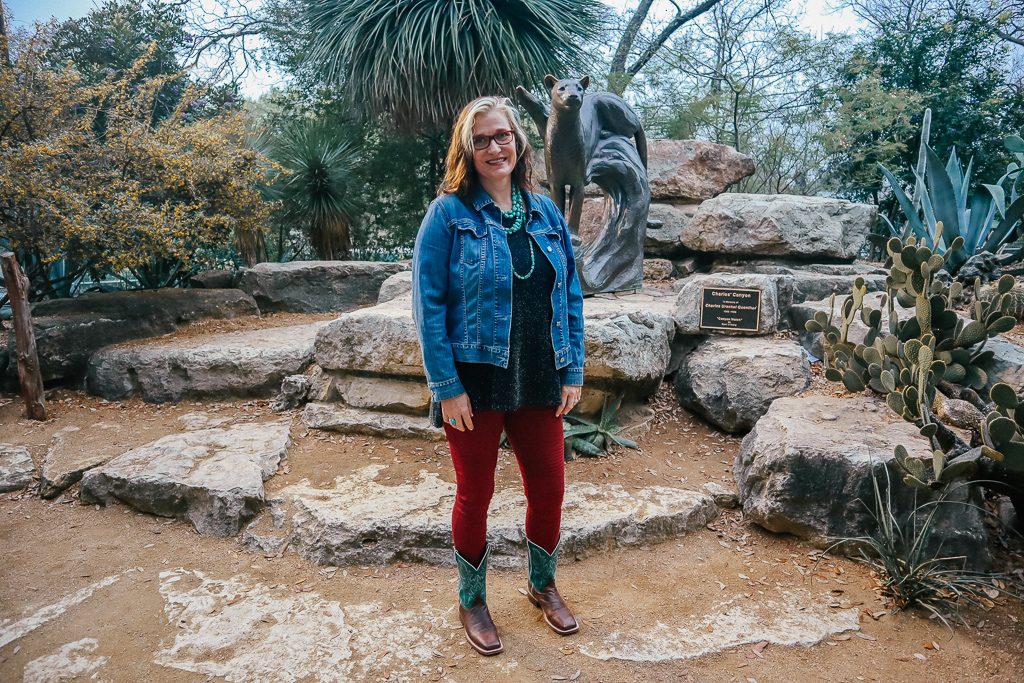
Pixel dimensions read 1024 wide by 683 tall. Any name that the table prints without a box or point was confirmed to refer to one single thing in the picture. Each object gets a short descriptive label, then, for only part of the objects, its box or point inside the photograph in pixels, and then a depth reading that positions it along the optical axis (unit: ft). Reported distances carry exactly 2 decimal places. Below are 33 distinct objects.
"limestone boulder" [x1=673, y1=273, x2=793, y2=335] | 12.96
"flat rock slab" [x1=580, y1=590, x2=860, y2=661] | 6.40
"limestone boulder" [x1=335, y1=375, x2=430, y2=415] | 11.74
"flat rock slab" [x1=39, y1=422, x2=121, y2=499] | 10.09
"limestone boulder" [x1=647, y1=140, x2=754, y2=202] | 23.08
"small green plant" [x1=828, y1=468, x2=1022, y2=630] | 7.04
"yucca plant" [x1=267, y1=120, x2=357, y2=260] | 24.35
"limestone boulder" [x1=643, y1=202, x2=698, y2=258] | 21.18
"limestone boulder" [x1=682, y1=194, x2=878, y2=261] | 18.70
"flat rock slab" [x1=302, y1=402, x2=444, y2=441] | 11.49
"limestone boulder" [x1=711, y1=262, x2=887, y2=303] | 17.03
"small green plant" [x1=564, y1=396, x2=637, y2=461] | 10.79
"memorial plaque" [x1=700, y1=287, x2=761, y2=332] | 12.86
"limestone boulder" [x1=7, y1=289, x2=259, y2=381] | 14.03
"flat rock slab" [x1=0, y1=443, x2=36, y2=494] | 10.27
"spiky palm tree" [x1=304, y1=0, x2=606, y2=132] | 21.77
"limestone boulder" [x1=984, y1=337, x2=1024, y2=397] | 9.65
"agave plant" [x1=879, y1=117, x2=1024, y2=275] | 14.88
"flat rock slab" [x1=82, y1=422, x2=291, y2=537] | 8.99
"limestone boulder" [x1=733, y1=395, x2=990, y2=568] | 7.61
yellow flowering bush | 13.03
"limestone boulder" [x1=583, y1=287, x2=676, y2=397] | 11.10
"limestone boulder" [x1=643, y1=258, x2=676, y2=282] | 20.54
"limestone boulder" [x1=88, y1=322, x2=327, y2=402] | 13.70
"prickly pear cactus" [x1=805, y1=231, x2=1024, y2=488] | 7.06
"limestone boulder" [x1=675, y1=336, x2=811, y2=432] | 11.50
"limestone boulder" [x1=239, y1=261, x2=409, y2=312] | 20.43
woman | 5.44
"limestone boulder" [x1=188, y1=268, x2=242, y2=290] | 20.15
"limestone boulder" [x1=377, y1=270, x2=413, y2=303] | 18.24
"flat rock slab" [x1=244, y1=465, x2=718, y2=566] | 8.16
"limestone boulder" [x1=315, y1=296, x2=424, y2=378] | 11.49
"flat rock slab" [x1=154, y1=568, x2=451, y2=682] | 6.13
